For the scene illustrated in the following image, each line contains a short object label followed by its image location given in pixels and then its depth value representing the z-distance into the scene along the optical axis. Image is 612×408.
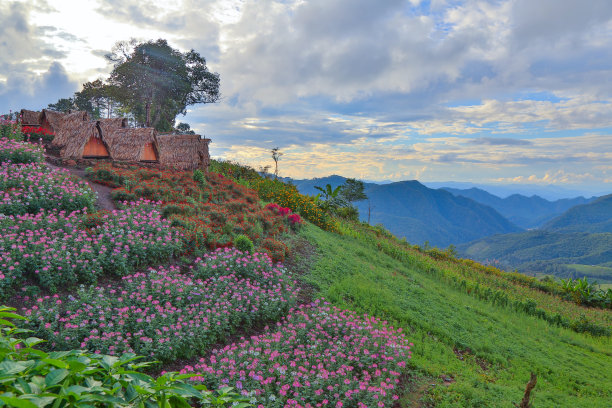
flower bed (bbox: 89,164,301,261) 9.02
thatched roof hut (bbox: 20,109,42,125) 21.29
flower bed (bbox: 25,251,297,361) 4.85
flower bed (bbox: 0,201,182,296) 5.77
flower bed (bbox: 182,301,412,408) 4.46
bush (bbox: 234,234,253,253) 8.70
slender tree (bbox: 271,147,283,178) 32.14
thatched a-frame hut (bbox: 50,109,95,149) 15.68
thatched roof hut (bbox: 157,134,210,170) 17.08
